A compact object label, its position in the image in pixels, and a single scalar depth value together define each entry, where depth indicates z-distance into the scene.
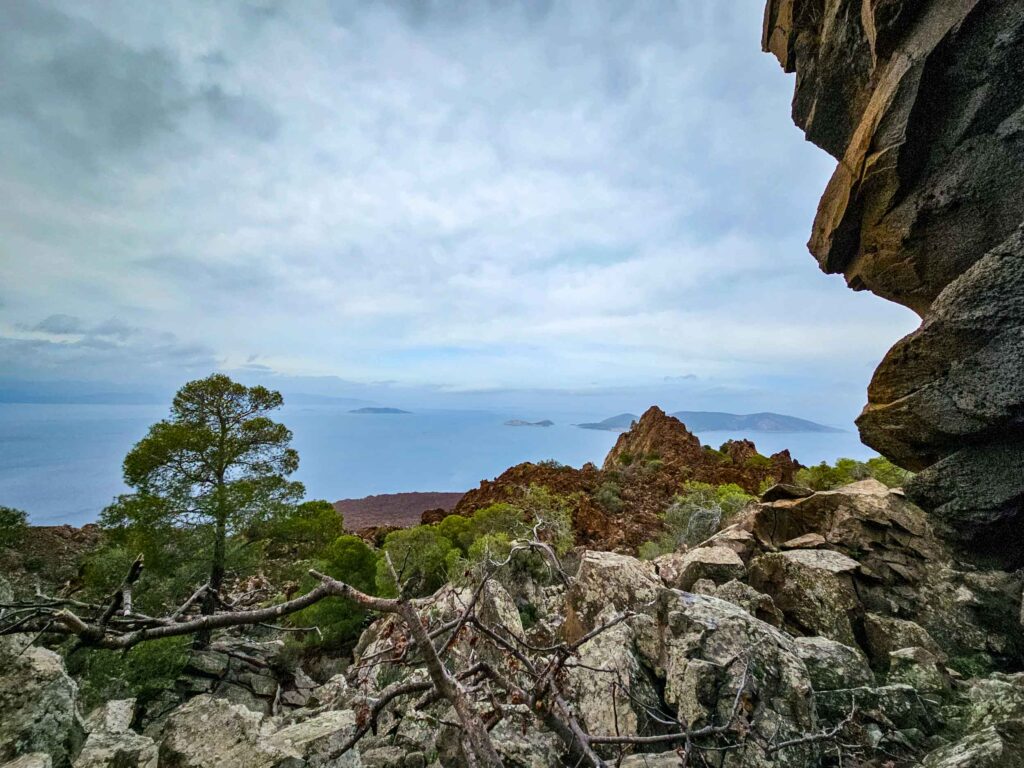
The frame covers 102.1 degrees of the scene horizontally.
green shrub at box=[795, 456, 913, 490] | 27.08
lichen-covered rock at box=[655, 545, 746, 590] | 11.31
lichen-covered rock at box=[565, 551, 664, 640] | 9.37
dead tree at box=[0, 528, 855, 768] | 2.02
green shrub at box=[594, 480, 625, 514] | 40.47
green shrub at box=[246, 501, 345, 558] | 18.06
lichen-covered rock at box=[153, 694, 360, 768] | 4.26
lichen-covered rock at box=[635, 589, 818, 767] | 5.55
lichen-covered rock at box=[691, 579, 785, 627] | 9.08
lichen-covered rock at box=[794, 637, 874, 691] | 6.71
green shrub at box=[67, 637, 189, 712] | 11.40
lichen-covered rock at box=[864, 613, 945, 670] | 8.32
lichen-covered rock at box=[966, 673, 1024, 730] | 5.39
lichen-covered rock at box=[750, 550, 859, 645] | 9.11
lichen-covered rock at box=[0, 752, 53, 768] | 3.74
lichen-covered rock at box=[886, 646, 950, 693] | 6.93
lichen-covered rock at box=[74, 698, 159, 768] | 4.47
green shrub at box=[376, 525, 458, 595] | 20.94
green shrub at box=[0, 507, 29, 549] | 17.11
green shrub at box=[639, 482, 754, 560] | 25.08
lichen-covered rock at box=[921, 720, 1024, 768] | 4.48
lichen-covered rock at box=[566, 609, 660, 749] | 6.02
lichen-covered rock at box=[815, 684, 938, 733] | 6.11
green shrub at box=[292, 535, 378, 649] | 18.02
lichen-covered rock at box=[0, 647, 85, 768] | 4.29
